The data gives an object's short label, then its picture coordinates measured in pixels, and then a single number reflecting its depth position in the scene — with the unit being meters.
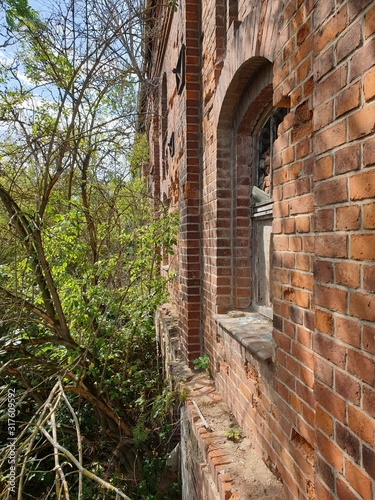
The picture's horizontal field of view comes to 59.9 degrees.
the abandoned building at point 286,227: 0.97
